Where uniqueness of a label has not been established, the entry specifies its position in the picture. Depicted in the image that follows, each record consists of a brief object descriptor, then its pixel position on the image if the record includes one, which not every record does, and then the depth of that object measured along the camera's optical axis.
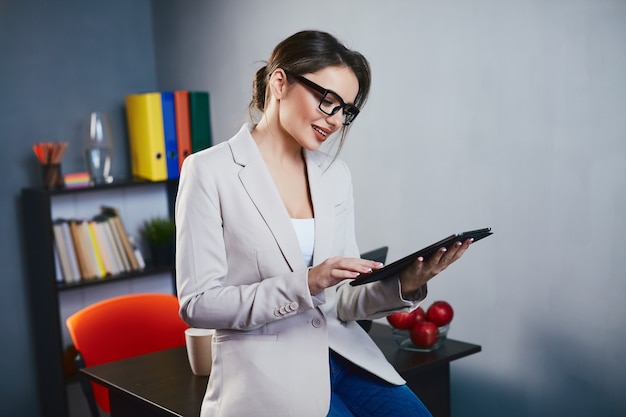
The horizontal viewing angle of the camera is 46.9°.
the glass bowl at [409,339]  2.15
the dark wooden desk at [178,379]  1.83
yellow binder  3.46
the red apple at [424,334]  2.11
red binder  3.50
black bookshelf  3.31
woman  1.58
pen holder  3.38
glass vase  3.48
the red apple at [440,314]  2.16
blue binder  3.48
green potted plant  3.66
